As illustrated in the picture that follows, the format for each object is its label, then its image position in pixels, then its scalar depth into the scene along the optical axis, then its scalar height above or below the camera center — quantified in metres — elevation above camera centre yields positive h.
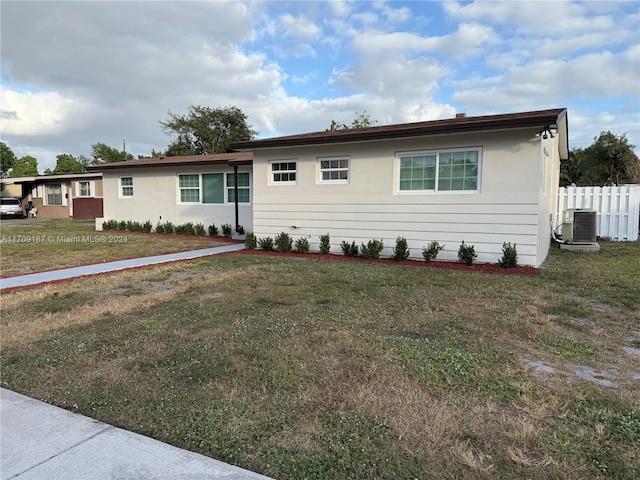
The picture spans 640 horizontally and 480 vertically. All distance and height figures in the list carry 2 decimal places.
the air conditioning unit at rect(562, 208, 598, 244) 12.03 -0.65
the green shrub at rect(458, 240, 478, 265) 9.39 -1.12
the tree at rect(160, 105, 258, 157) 44.16 +8.89
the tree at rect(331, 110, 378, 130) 37.31 +8.06
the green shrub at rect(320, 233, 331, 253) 11.41 -1.04
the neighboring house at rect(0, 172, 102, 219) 27.39 +1.19
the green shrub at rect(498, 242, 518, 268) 8.94 -1.16
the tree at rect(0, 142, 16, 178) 65.00 +8.42
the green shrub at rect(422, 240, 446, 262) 9.84 -1.09
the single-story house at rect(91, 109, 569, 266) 8.98 +0.61
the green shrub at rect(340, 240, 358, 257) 10.98 -1.15
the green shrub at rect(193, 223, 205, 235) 16.62 -0.88
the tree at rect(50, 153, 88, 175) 64.12 +7.65
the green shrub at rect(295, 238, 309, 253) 11.58 -1.11
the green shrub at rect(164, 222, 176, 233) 17.22 -0.84
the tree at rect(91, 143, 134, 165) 64.31 +9.12
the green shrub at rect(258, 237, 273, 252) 12.12 -1.10
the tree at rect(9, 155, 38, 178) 66.50 +7.37
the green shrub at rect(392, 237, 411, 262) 10.13 -1.12
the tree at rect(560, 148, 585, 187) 23.81 +2.13
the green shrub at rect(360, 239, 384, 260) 10.52 -1.11
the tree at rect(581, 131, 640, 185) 20.41 +2.42
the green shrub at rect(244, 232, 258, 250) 12.35 -1.05
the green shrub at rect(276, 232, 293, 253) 11.77 -1.04
